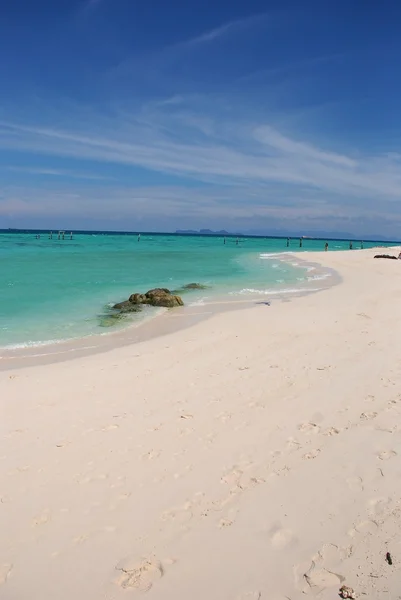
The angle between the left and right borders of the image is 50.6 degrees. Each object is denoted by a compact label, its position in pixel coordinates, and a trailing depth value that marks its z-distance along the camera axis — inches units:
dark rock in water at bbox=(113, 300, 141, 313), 634.8
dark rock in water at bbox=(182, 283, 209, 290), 893.6
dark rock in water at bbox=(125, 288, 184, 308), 660.1
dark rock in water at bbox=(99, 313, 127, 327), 542.6
